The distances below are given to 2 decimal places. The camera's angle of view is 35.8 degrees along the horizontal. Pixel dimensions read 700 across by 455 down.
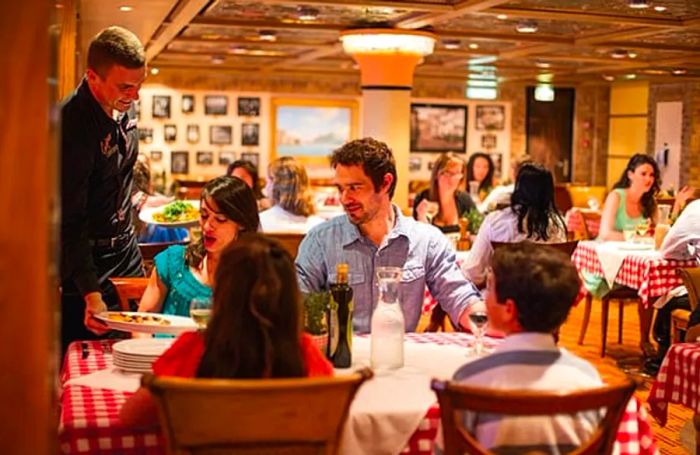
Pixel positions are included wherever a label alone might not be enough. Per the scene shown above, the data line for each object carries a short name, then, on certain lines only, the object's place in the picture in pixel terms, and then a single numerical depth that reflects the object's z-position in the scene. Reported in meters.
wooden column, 1.83
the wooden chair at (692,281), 5.42
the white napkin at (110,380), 2.84
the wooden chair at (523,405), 2.29
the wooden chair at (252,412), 2.20
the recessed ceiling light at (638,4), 8.10
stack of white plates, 2.99
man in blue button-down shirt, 3.96
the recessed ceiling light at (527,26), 9.77
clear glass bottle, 3.07
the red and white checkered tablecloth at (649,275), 7.15
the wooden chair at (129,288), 3.94
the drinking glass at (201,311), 2.81
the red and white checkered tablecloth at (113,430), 2.53
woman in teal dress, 3.73
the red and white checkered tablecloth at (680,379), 3.93
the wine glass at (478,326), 3.27
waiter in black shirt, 3.74
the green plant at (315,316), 3.04
